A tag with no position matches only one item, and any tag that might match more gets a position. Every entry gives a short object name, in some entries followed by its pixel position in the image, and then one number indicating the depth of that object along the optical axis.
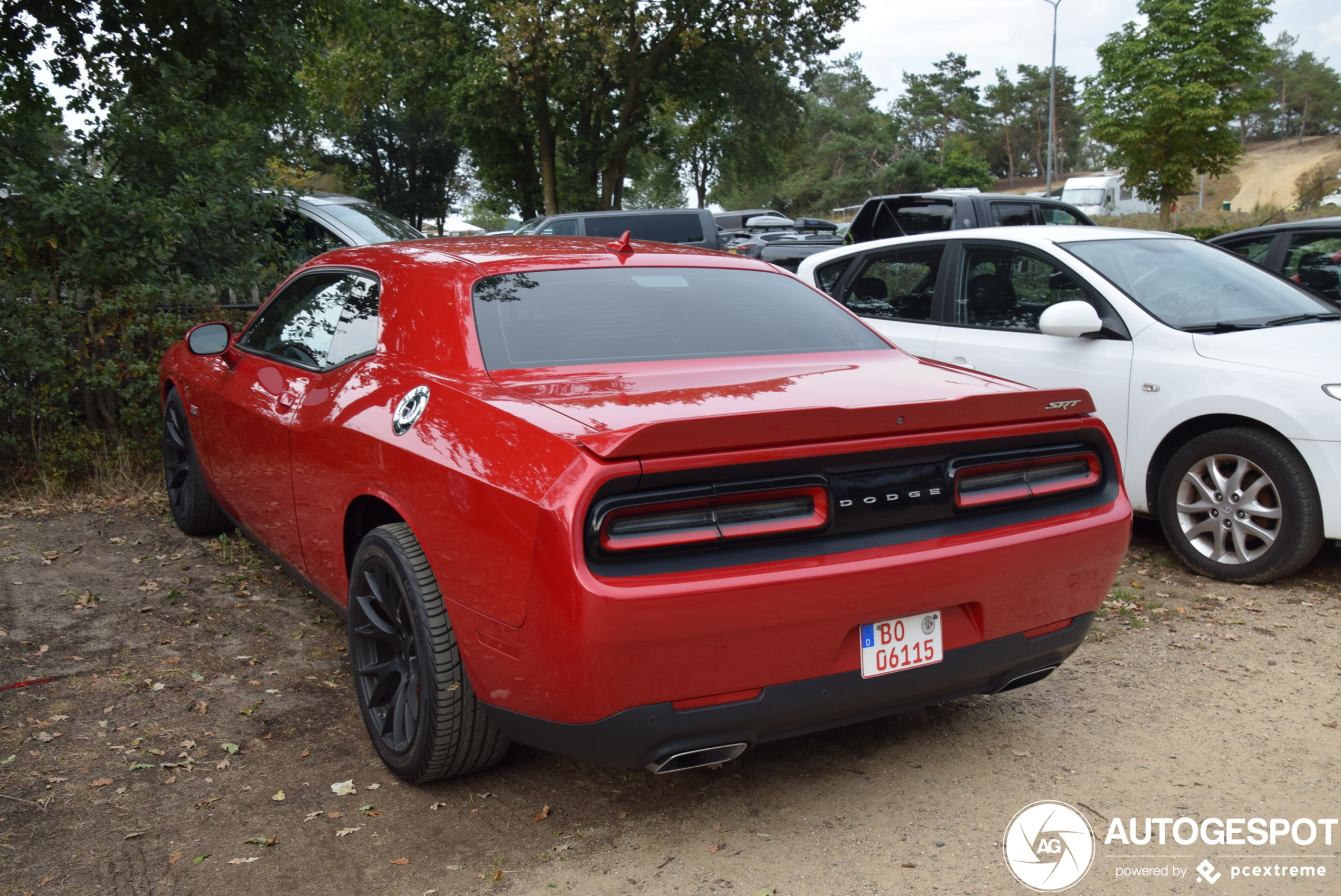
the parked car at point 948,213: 11.25
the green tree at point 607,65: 25.31
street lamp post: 37.47
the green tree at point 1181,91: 36.94
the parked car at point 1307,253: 7.12
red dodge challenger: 2.48
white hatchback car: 4.71
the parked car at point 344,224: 10.60
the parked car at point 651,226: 15.81
